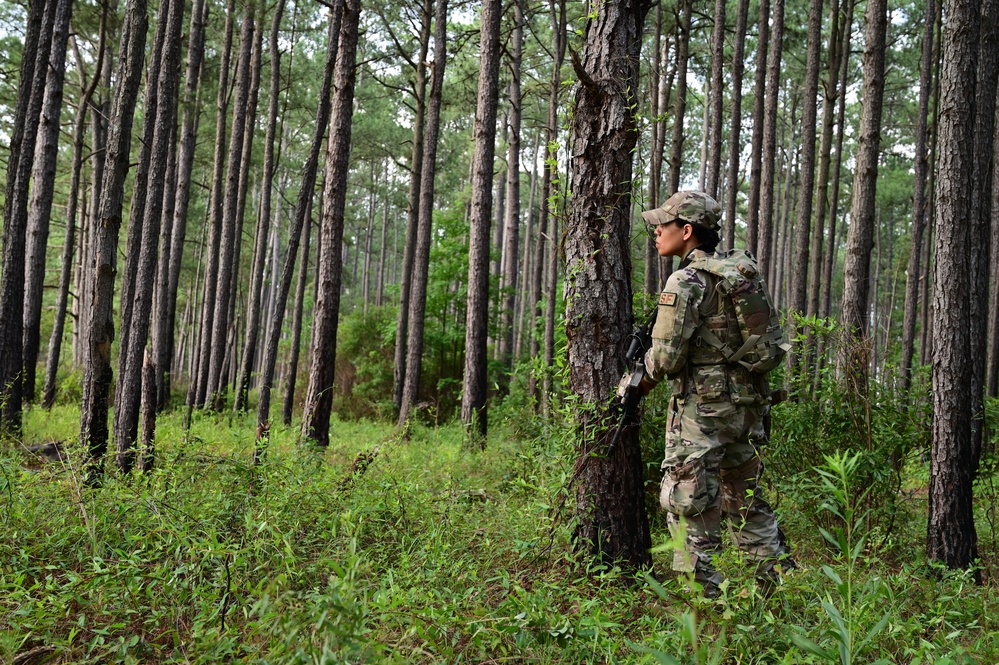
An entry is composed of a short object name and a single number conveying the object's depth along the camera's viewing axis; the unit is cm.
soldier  332
